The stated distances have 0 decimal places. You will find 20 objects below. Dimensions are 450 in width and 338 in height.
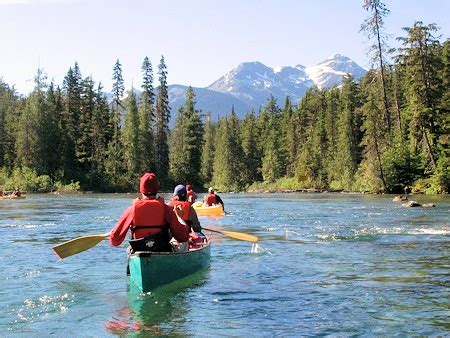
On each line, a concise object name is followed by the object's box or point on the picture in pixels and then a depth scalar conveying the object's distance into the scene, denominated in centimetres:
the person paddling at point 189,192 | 2327
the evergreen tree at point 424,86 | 4975
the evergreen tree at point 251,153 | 9422
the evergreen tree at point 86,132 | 7894
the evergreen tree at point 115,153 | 7688
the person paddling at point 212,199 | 2920
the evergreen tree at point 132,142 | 7669
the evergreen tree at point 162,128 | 8531
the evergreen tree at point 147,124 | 7948
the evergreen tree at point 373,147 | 5109
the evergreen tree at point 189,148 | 8944
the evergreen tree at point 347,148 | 6291
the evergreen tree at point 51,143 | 7450
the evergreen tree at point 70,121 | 7624
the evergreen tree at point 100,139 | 7600
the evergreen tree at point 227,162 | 8569
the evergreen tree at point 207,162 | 9188
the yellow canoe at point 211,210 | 2848
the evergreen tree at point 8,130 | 7725
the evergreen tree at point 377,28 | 4984
